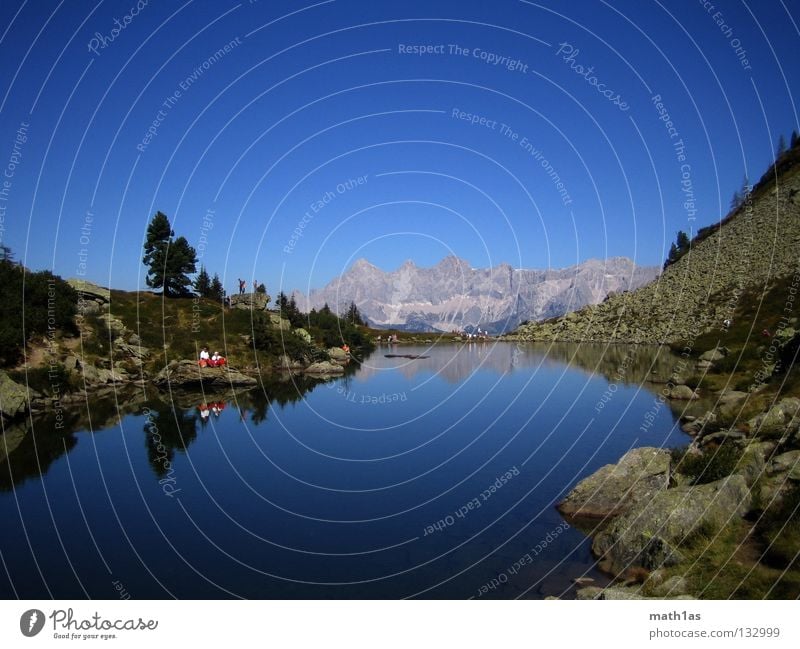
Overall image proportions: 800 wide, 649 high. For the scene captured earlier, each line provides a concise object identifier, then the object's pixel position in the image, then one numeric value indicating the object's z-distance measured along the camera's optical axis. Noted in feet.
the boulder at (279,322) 319.02
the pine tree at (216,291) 427.41
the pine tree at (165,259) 317.63
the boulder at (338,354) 339.55
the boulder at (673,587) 47.62
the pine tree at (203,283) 423.93
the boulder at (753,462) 64.03
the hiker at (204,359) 229.66
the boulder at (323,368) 286.05
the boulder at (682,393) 158.30
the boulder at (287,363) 291.87
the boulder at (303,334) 329.07
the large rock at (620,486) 78.18
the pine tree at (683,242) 537.85
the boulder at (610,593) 46.26
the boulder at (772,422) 78.54
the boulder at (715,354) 183.93
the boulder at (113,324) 244.87
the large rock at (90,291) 267.39
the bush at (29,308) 187.01
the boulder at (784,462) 61.31
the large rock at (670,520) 56.24
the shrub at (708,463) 70.90
